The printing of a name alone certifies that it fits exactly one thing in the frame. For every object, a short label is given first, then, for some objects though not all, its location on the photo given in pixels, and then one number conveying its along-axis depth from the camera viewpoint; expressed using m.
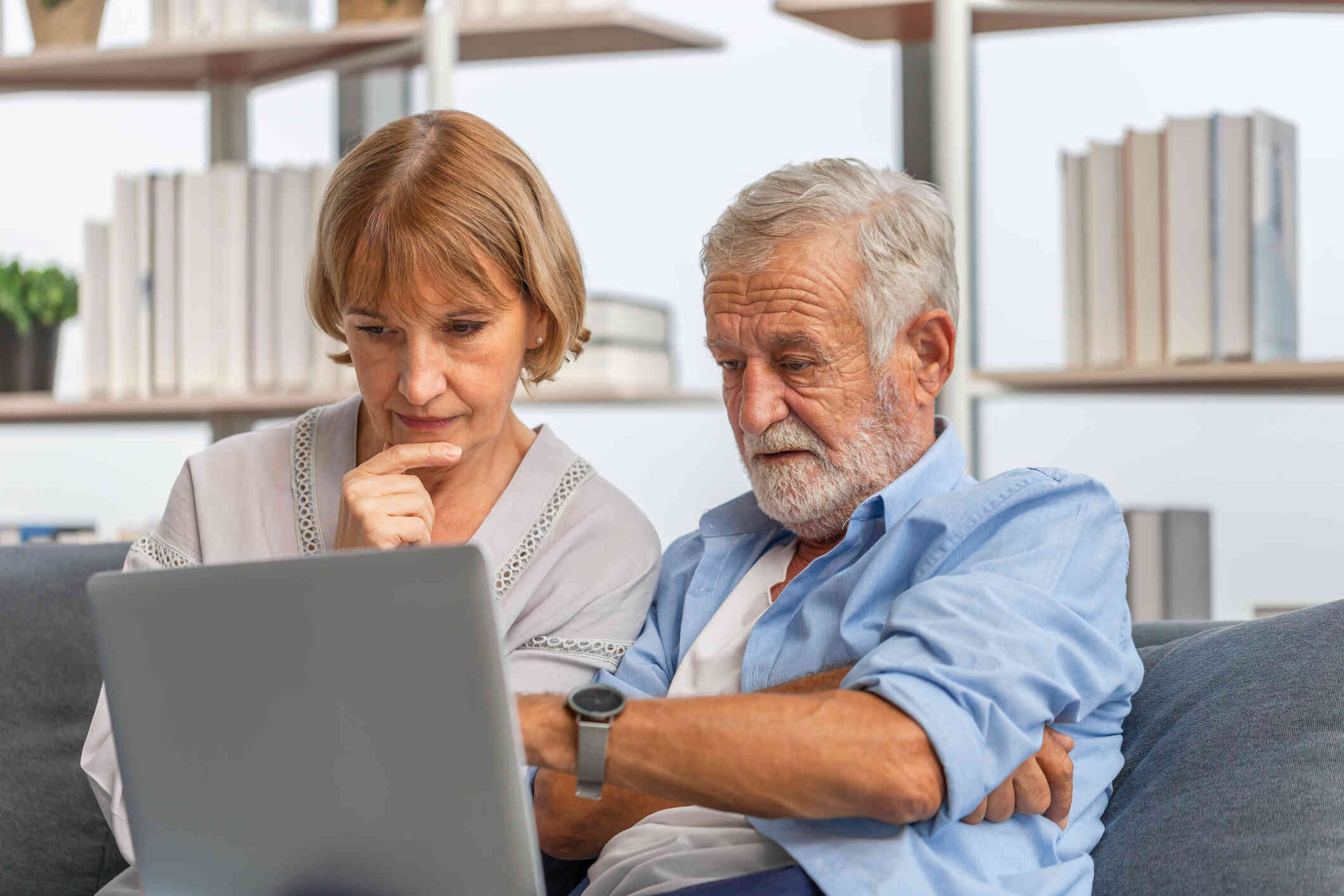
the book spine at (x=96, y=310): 2.52
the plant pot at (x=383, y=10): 2.40
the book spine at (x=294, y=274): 2.43
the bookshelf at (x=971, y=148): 2.06
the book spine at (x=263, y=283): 2.44
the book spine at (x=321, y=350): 2.41
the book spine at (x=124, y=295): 2.48
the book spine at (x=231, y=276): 2.45
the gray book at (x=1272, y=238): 1.99
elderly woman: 1.32
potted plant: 2.58
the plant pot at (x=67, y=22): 2.60
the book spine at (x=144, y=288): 2.48
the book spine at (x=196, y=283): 2.46
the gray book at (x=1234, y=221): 1.99
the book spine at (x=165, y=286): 2.48
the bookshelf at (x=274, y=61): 2.32
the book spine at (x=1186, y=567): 2.13
